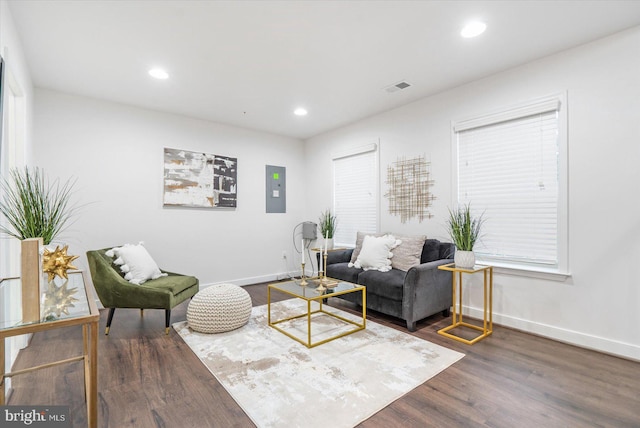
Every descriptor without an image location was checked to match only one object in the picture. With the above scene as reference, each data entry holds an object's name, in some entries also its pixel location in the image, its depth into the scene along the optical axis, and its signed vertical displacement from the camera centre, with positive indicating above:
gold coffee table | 2.67 -0.72
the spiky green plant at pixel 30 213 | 1.60 +0.01
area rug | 1.78 -1.12
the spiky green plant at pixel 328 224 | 4.90 -0.15
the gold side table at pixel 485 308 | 2.80 -0.91
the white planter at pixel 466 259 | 2.91 -0.42
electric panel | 5.31 +0.47
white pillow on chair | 3.08 -0.50
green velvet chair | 2.80 -0.71
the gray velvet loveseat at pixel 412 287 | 2.92 -0.73
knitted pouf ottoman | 2.87 -0.91
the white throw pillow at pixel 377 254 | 3.58 -0.46
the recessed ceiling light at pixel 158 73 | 3.05 +1.44
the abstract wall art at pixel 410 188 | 3.79 +0.35
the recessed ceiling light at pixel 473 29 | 2.36 +1.47
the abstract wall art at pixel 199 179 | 4.29 +0.53
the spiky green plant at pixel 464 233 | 2.93 -0.17
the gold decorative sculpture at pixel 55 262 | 1.52 -0.24
